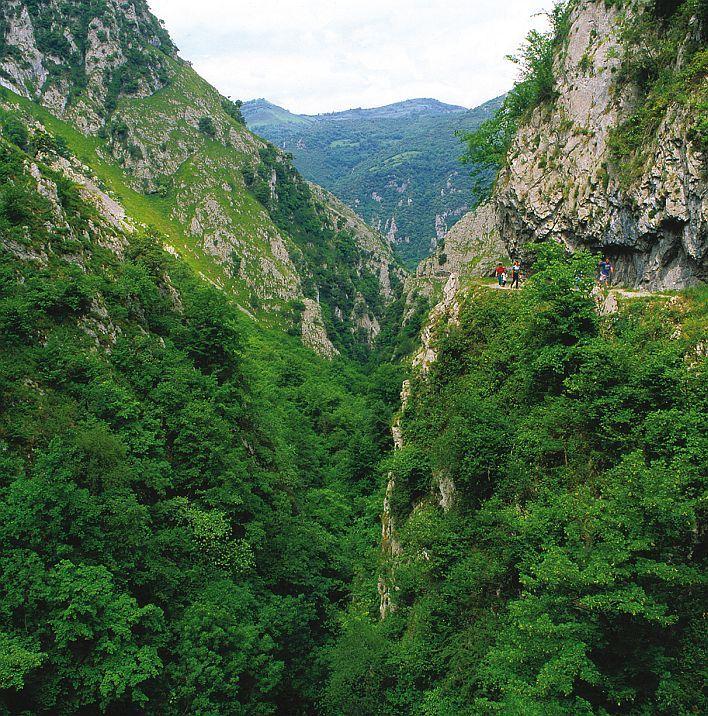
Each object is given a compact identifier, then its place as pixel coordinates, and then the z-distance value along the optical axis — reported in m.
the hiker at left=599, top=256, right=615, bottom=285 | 22.80
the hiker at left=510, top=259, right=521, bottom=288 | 27.25
